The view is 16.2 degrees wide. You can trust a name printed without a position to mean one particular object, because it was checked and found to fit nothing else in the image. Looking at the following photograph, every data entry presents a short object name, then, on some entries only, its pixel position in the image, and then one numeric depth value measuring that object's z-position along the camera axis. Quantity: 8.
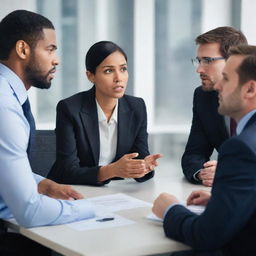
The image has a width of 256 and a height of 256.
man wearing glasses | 4.76
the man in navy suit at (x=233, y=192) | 2.69
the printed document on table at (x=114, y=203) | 3.48
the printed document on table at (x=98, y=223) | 3.10
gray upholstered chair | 4.68
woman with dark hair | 4.58
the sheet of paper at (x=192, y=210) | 3.21
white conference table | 2.77
